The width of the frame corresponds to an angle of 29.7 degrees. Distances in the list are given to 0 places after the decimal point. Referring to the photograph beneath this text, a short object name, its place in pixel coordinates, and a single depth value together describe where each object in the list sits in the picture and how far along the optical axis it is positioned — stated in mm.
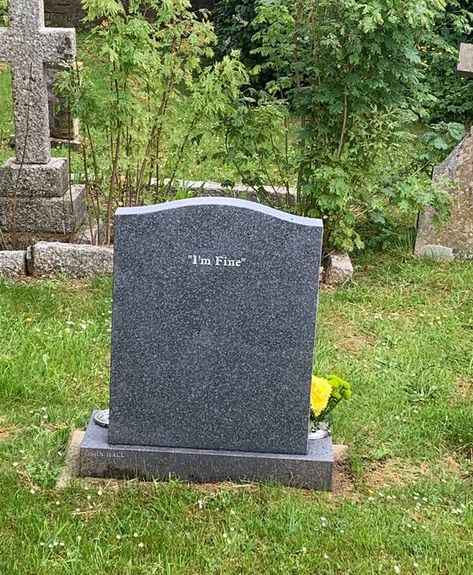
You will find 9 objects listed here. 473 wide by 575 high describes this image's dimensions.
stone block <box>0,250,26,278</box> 5629
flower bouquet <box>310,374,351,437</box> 3588
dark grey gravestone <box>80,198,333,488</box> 3289
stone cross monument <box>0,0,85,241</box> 5590
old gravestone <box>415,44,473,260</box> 6301
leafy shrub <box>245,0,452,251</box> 5391
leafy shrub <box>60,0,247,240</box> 5379
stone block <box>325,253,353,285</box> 5789
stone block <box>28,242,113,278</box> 5648
